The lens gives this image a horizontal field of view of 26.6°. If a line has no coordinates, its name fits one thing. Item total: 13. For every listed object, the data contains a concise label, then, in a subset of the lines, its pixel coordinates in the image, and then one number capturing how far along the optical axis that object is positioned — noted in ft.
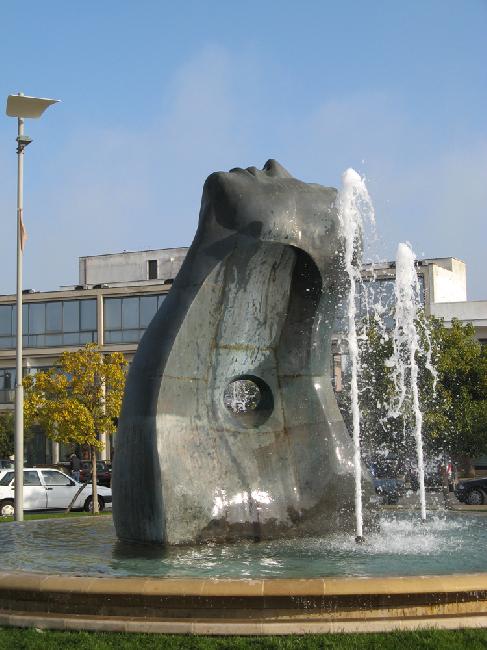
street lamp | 61.77
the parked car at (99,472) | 114.32
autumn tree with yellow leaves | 91.20
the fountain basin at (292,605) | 22.15
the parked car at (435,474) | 103.71
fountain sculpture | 30.71
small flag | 65.66
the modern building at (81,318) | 176.65
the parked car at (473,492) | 89.15
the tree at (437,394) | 114.52
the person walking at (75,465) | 140.97
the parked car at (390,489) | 77.87
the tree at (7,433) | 164.76
